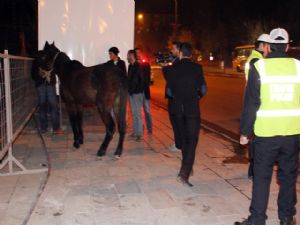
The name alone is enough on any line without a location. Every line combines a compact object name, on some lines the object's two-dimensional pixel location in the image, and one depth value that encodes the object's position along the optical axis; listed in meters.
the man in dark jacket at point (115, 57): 6.96
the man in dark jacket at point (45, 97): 7.56
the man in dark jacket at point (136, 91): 7.13
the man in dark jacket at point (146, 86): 7.31
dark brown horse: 6.06
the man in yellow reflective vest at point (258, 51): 4.62
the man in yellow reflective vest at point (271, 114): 3.31
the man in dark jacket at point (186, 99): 4.63
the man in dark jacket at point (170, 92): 4.83
